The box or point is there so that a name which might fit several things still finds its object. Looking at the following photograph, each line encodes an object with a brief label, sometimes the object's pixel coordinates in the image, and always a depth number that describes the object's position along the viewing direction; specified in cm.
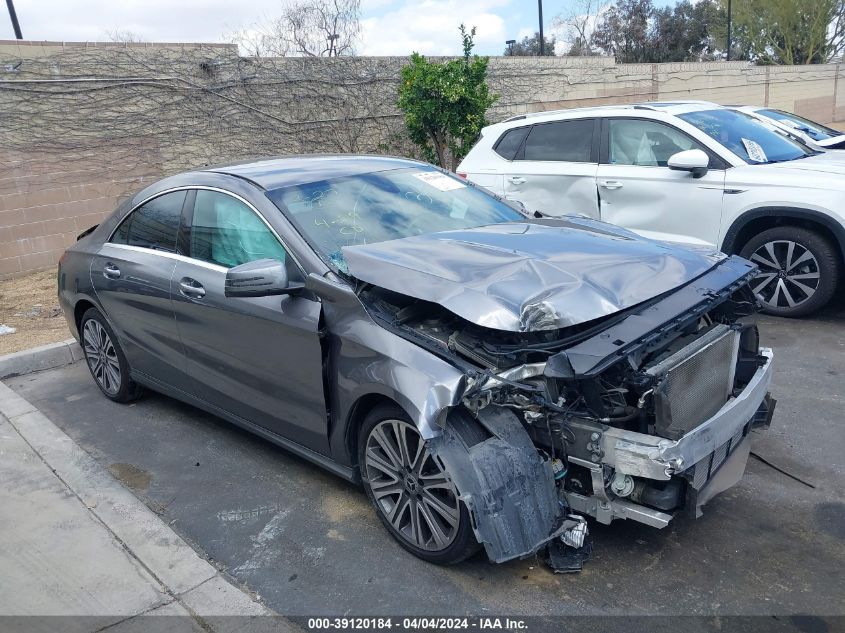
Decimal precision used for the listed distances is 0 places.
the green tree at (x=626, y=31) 4209
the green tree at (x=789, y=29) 3669
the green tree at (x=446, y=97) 1103
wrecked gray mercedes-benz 296
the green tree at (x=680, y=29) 4344
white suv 605
